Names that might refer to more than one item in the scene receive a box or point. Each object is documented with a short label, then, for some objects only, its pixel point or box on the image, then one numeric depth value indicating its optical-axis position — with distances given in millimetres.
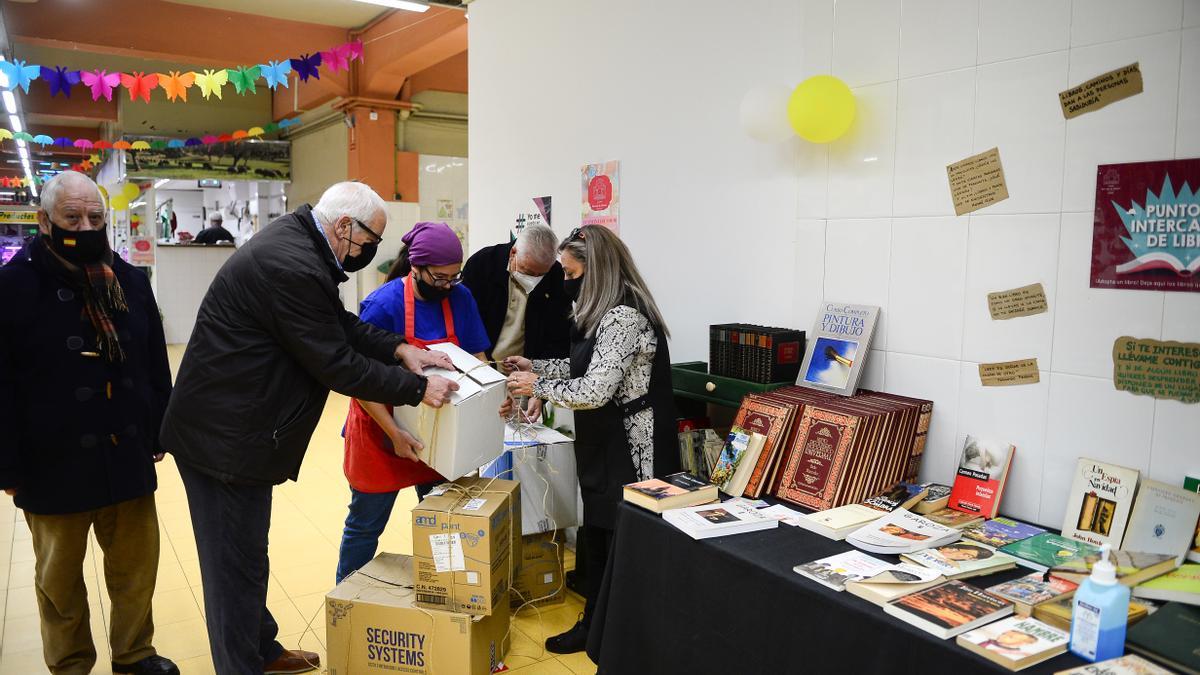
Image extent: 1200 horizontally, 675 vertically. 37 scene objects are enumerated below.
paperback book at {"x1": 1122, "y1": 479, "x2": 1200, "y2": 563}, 1904
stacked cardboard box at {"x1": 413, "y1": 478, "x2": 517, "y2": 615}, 2639
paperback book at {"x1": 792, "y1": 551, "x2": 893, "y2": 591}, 1891
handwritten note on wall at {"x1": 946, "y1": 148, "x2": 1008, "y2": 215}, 2361
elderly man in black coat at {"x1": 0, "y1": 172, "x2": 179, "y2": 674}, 2547
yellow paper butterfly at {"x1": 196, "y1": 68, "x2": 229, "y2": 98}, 6578
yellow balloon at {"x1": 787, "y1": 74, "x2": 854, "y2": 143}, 2713
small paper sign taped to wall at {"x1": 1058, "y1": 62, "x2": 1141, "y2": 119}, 2051
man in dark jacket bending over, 2264
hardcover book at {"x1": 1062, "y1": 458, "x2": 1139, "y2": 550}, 2041
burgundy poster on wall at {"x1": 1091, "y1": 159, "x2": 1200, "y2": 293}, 1960
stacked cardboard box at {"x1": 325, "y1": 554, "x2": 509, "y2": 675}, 2605
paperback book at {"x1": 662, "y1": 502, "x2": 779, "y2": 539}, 2225
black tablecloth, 1705
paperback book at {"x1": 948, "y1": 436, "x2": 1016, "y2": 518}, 2334
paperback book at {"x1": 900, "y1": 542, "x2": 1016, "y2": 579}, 1925
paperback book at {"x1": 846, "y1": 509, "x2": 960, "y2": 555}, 2057
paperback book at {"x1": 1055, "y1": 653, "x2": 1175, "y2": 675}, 1457
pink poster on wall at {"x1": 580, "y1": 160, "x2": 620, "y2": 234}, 4062
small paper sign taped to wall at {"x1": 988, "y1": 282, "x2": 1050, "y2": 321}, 2277
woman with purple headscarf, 2795
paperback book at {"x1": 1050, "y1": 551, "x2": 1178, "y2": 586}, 1791
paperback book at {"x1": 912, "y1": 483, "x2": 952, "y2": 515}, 2350
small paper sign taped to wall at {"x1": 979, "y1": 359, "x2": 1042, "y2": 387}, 2316
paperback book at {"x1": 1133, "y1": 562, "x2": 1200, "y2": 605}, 1695
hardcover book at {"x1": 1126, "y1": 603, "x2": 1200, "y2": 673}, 1495
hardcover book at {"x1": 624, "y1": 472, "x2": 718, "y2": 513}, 2412
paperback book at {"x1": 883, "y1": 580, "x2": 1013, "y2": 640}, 1657
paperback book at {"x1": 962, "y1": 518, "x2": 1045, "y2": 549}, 2135
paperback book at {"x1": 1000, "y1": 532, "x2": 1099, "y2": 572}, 1974
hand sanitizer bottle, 1519
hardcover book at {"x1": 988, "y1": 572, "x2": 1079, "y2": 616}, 1737
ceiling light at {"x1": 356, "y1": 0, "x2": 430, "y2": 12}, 5367
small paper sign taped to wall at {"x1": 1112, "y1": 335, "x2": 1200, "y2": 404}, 1970
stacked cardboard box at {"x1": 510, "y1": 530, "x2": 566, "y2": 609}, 3523
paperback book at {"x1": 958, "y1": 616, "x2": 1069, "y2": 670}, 1526
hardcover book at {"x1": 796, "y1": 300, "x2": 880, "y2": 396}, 2705
